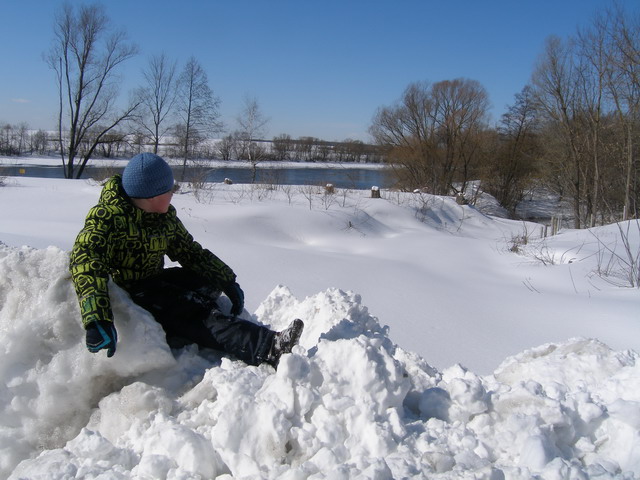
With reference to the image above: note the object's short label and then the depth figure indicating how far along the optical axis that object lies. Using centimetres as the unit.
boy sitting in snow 178
